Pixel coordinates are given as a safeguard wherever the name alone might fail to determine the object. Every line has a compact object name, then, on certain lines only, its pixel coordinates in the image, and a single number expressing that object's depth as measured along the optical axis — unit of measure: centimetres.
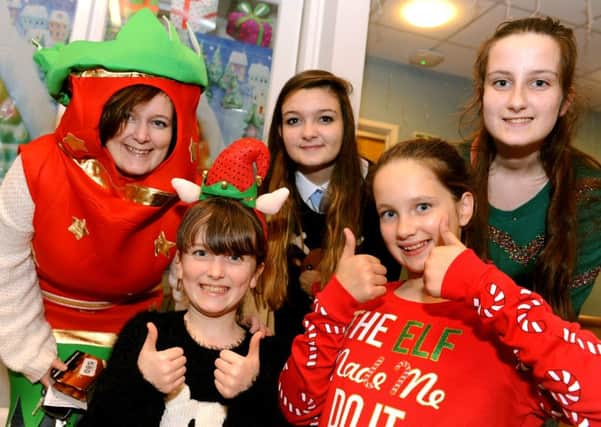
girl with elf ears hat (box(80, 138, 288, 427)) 105
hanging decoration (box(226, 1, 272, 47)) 220
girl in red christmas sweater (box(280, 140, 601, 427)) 84
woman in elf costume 134
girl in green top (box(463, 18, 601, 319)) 132
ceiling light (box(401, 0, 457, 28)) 256
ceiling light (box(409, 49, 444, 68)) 260
